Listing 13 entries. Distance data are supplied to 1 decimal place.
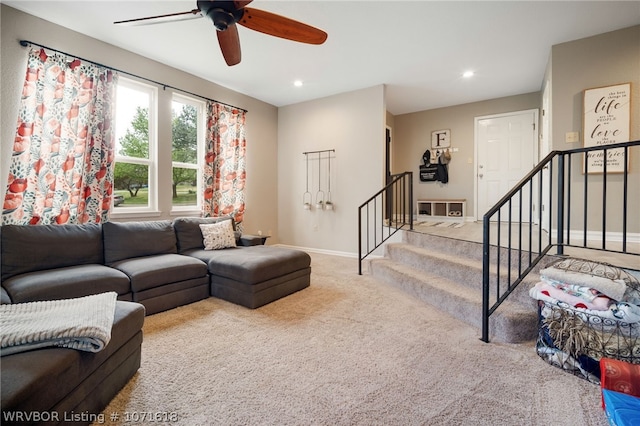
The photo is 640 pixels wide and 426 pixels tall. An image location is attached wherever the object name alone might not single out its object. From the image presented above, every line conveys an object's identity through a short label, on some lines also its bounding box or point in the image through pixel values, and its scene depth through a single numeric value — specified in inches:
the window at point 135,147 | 143.6
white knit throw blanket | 47.7
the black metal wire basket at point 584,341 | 64.4
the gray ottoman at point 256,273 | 110.8
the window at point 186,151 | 167.5
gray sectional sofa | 44.7
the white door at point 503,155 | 209.6
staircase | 84.6
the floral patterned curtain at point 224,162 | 177.5
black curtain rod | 109.9
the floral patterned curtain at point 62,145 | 109.5
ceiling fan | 70.9
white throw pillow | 144.6
